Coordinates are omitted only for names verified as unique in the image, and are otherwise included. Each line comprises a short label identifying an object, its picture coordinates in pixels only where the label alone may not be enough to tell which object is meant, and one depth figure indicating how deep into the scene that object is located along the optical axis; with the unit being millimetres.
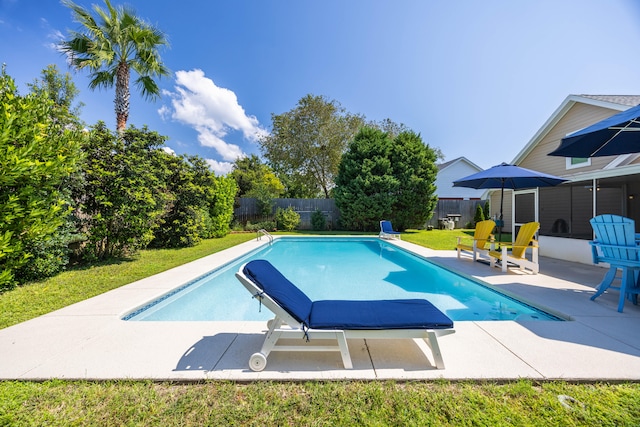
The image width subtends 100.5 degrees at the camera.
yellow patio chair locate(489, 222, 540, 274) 5820
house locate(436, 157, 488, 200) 25522
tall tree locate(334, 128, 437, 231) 15469
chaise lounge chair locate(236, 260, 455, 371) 2367
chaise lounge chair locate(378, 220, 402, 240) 12828
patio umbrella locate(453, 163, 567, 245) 6652
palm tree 9523
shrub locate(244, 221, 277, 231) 16281
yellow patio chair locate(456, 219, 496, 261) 7121
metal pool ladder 12022
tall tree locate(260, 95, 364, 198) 20938
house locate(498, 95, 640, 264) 7520
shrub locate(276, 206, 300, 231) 16375
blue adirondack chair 3658
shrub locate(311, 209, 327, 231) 17125
